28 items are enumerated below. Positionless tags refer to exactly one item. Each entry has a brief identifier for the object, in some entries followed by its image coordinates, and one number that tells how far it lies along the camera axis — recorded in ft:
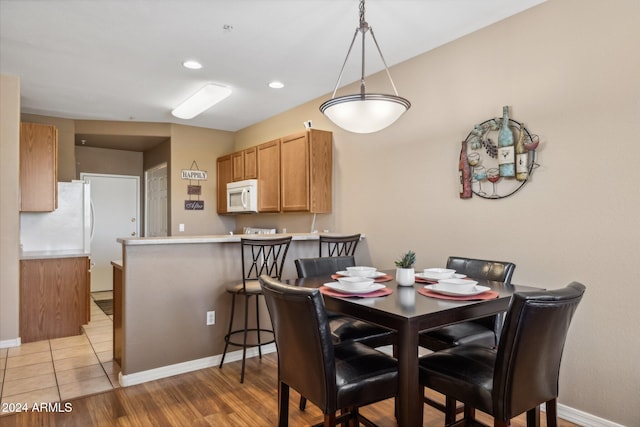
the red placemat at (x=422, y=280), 7.87
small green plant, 7.34
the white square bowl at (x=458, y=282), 6.37
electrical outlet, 10.70
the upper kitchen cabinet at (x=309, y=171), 13.52
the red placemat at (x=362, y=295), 6.40
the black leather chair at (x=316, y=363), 5.18
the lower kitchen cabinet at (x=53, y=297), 12.77
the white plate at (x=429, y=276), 7.64
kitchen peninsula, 9.48
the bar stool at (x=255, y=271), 9.84
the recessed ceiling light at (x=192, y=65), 11.21
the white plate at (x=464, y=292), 6.29
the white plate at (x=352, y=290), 6.47
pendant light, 6.98
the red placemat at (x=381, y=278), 7.95
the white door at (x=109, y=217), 21.29
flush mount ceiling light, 13.34
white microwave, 16.21
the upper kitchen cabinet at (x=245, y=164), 16.48
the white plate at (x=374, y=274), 8.00
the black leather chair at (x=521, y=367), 4.77
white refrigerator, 14.07
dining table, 5.10
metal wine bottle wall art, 8.50
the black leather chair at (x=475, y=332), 7.19
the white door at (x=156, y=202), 19.84
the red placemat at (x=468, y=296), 6.07
